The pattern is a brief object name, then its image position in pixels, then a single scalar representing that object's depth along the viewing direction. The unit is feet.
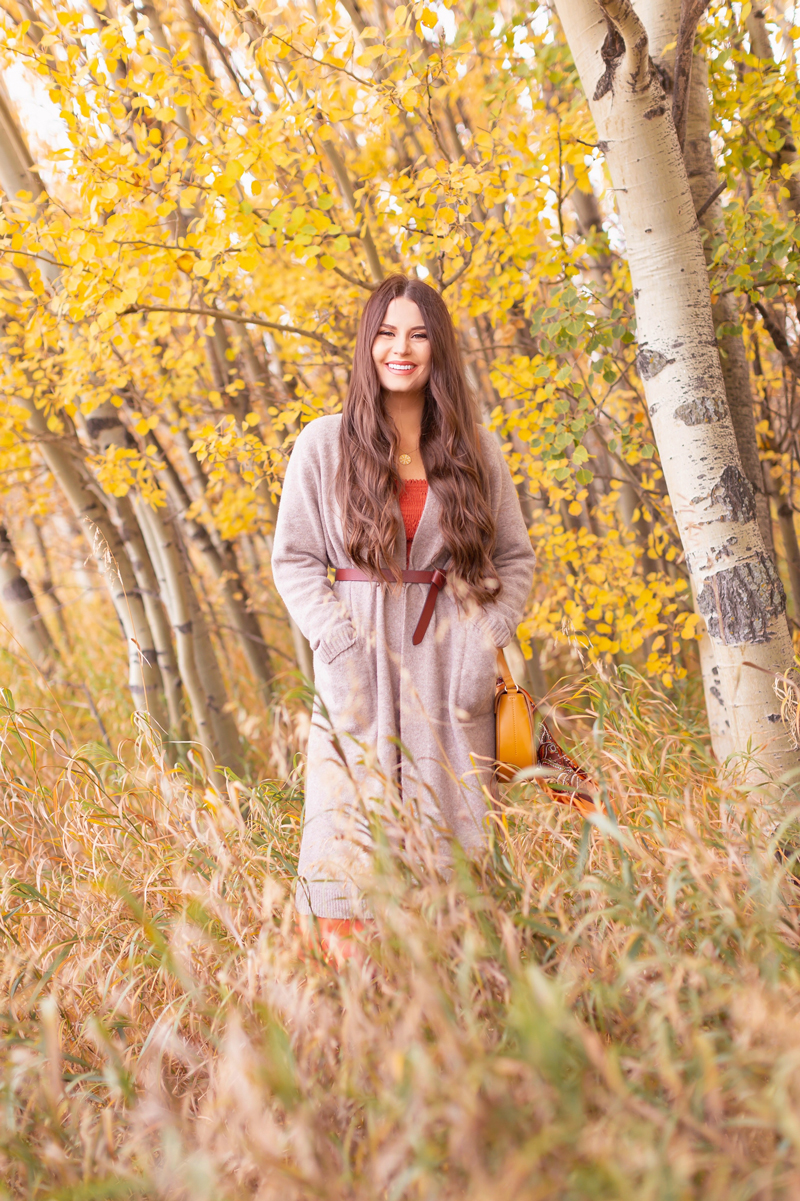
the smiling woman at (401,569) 6.40
